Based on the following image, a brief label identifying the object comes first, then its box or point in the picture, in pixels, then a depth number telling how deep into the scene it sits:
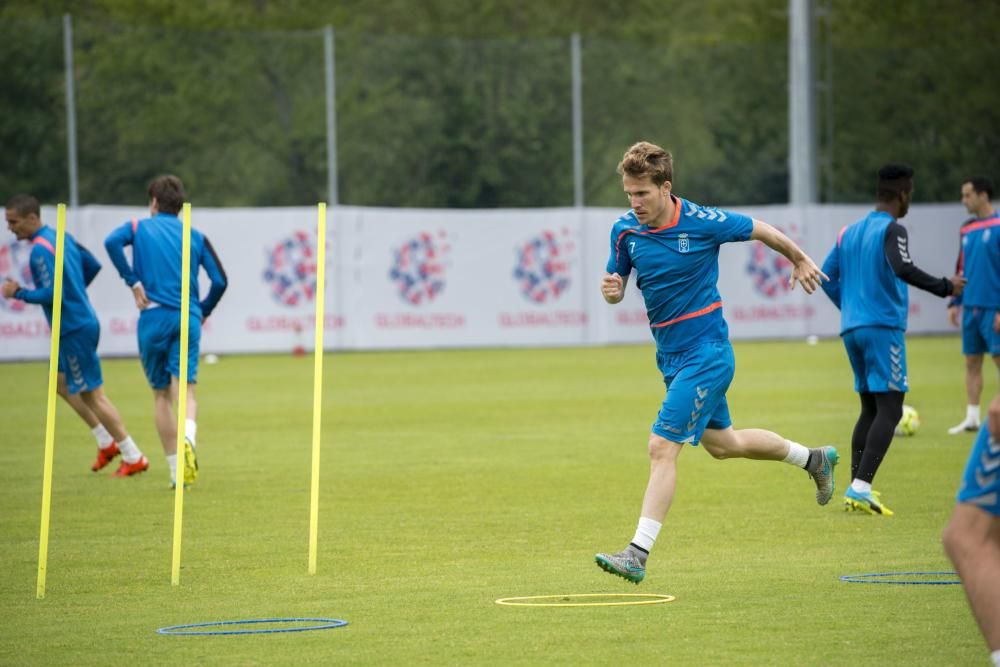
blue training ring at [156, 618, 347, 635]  14.65
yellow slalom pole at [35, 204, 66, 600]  16.50
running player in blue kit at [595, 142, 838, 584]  16.77
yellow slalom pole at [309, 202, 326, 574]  16.97
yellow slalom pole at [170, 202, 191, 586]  16.69
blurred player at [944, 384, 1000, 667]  11.05
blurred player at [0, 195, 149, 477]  26.19
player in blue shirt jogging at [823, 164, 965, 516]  21.87
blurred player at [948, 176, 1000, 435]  30.25
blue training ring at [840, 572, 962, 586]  16.50
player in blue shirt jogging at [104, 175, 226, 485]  25.34
